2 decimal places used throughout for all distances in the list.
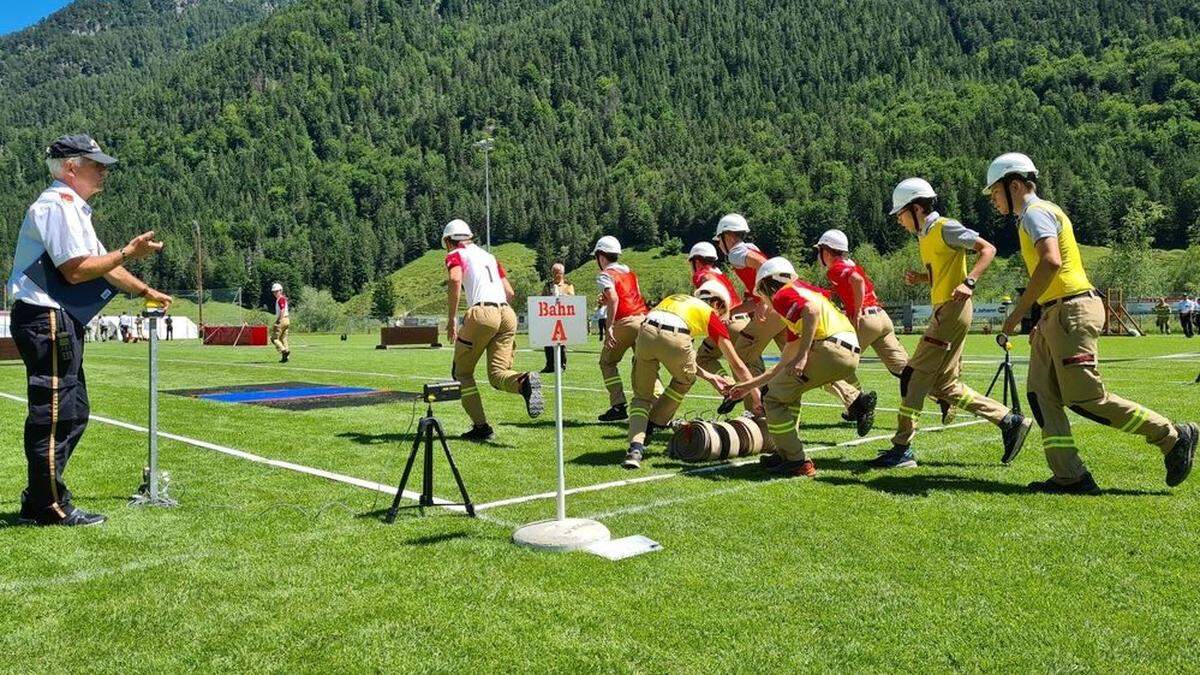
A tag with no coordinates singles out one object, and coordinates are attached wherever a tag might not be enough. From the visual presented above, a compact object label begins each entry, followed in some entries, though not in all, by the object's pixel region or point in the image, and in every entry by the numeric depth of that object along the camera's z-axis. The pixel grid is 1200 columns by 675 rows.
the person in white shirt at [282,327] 27.05
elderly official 5.54
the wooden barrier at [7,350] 25.88
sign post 5.04
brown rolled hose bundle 7.96
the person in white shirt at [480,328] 9.39
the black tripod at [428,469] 5.75
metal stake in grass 6.14
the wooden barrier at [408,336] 38.88
